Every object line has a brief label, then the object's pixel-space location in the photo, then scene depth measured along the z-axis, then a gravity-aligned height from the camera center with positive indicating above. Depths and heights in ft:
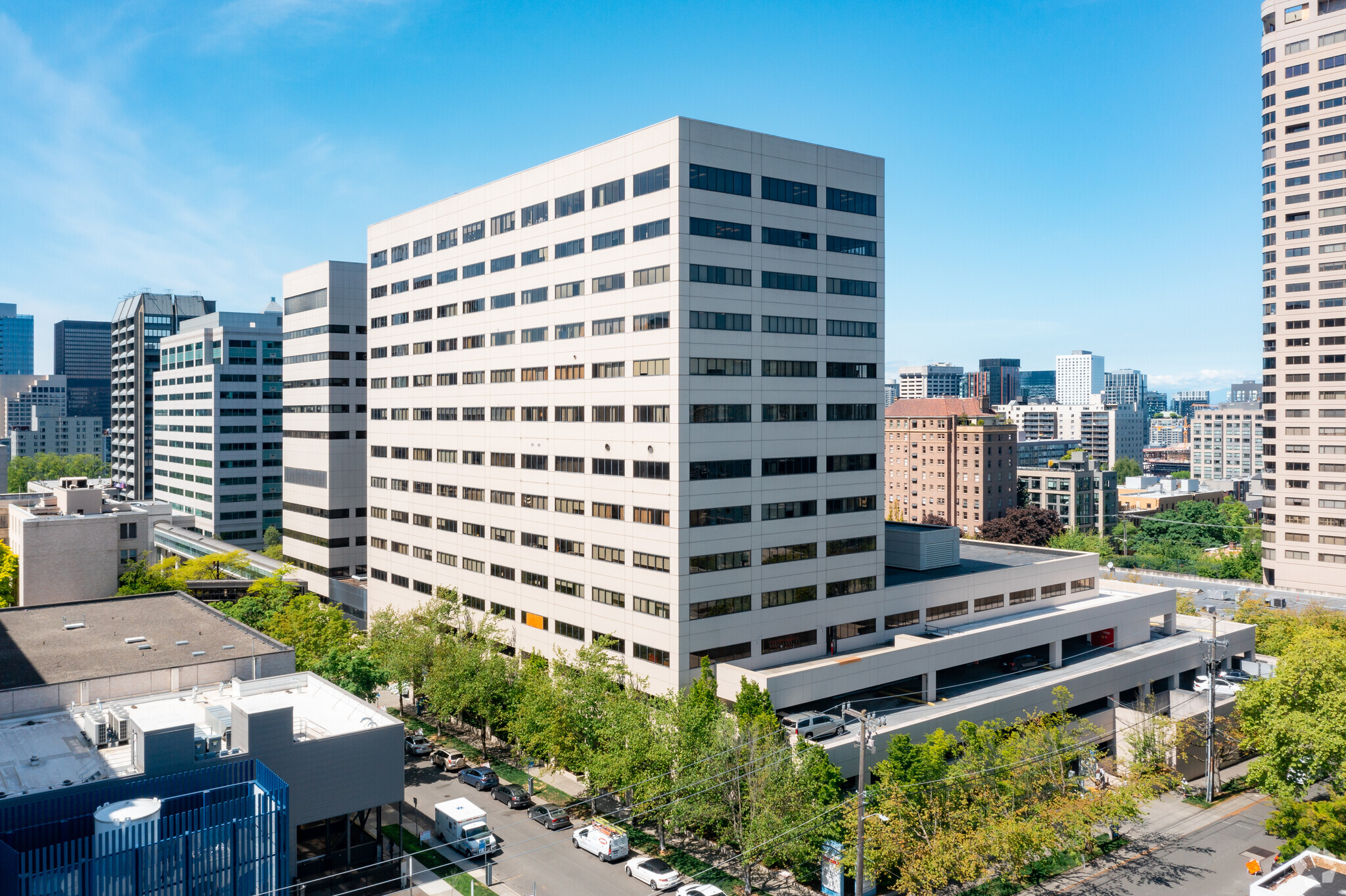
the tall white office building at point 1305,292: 409.49 +69.19
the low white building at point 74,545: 295.48 -39.52
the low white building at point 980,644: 195.31 -55.16
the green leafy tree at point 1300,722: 158.20 -55.48
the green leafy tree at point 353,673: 200.23 -56.45
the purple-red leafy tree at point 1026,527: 514.68 -57.70
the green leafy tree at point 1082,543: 508.53 -66.94
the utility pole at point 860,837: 116.47 -56.68
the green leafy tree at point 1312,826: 136.36 -65.47
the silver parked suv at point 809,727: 177.58 -61.80
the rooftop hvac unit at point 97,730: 126.52 -44.71
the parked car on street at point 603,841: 150.10 -72.70
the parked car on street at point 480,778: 183.93 -74.78
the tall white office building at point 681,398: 192.24 +8.95
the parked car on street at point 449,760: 195.52 -75.30
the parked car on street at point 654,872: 140.36 -73.36
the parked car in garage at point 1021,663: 240.12 -65.51
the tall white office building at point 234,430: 471.21 +3.15
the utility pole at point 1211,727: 184.75 -64.82
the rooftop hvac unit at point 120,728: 130.21 -44.94
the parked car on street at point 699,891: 131.64 -70.86
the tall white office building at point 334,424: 334.85 +4.45
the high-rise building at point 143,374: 635.66 +45.62
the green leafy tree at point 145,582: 307.37 -53.41
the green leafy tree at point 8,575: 282.36 -47.07
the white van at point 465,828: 151.94 -71.55
